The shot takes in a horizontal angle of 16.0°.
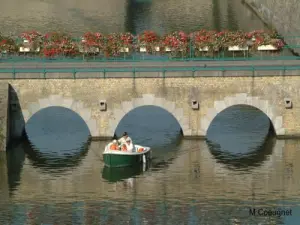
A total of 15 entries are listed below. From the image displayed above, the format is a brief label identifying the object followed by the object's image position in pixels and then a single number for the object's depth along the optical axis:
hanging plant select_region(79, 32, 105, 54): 70.56
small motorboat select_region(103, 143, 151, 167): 60.78
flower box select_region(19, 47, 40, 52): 71.56
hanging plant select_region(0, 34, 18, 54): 71.25
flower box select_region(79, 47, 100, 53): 70.86
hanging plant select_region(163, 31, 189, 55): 70.56
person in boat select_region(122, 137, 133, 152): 61.28
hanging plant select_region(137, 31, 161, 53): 70.94
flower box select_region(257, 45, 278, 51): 71.44
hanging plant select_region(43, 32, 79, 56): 70.56
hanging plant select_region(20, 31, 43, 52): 71.50
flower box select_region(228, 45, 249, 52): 71.12
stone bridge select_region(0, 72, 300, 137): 66.00
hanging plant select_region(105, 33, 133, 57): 70.56
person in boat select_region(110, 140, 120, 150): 61.06
